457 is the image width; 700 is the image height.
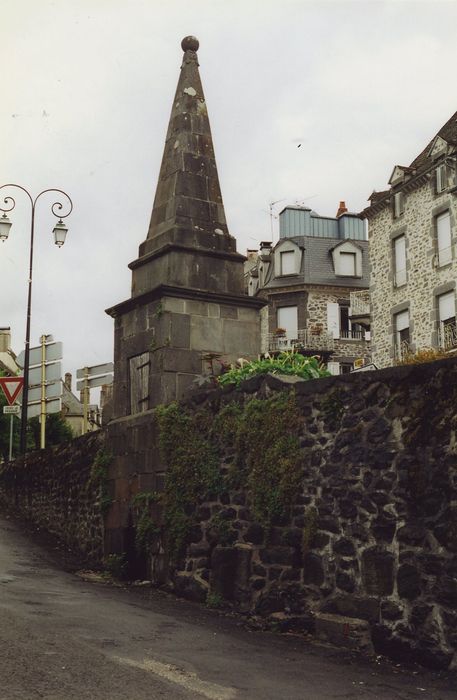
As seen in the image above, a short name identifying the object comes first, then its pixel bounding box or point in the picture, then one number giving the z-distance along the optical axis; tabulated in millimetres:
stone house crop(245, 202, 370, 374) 47562
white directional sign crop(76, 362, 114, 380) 20578
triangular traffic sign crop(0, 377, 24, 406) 22094
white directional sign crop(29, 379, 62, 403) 22672
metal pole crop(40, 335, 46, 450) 22188
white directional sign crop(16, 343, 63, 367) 22594
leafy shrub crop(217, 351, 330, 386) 10316
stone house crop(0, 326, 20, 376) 67250
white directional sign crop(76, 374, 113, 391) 20516
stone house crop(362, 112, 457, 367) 32500
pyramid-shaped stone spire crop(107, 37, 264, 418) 12594
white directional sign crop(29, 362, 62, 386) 22531
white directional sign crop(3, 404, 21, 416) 21734
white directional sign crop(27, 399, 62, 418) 22734
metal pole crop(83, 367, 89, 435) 20453
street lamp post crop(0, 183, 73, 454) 21828
